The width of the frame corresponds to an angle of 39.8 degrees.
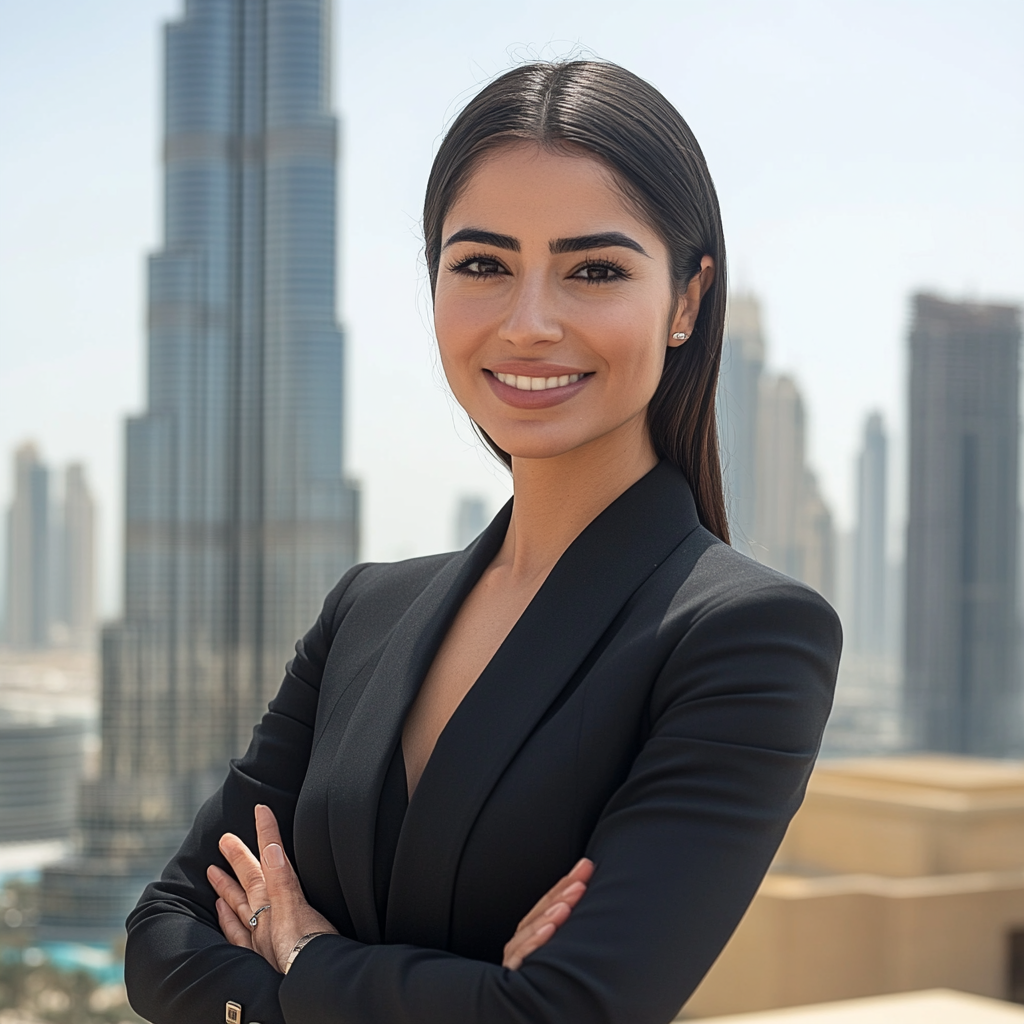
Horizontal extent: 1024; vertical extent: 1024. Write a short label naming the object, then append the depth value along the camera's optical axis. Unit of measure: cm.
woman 103
